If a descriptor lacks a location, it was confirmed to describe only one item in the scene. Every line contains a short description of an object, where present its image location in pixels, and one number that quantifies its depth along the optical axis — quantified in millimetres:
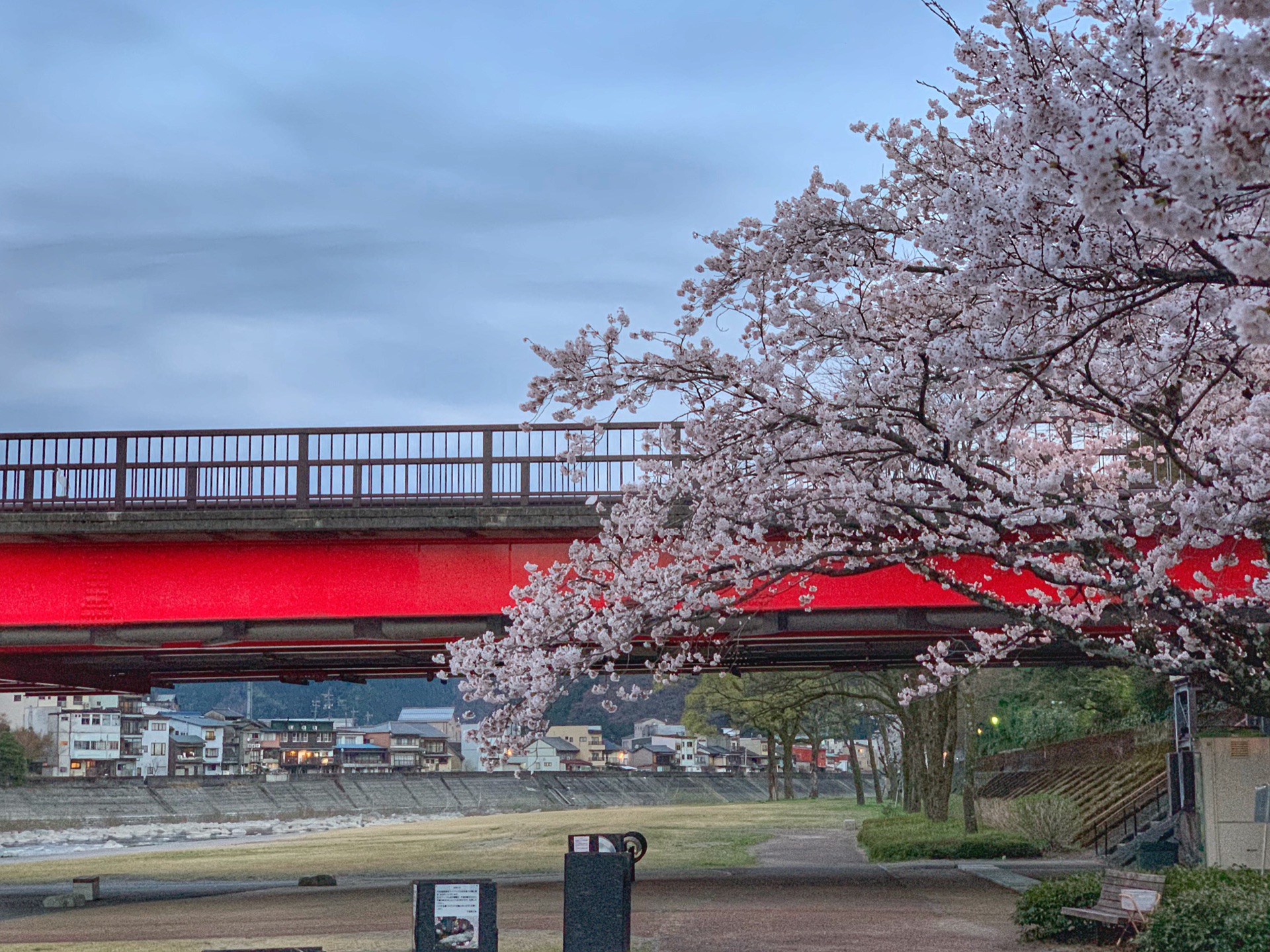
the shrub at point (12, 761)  76562
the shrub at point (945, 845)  31312
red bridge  21234
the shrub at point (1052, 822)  31406
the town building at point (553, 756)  155625
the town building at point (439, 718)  183650
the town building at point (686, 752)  175500
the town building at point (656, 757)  175125
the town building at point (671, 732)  191625
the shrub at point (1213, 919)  12609
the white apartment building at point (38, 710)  110188
